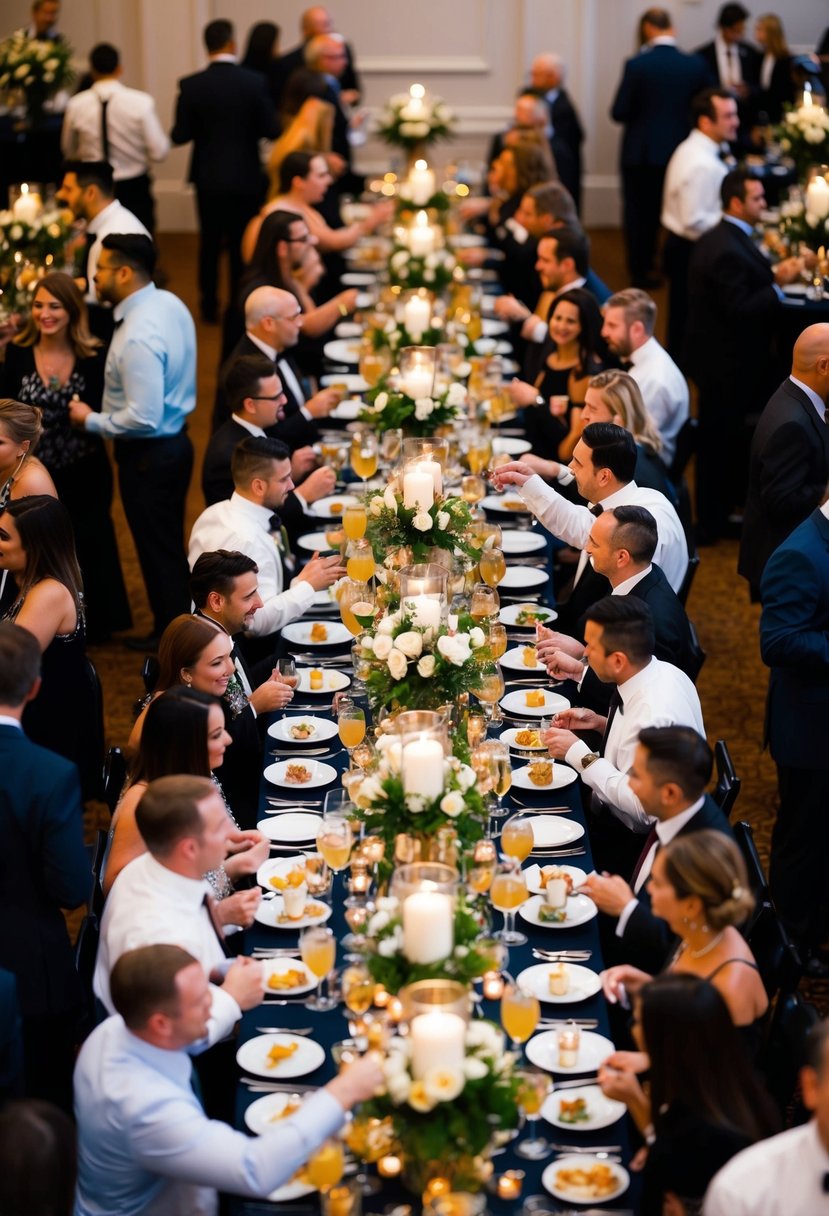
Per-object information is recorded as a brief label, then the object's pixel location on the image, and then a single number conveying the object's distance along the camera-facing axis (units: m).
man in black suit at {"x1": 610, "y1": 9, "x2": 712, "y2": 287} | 12.51
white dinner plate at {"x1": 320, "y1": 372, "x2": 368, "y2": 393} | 8.13
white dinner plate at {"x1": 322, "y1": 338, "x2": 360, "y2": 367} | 8.59
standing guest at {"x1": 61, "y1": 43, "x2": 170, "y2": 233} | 11.29
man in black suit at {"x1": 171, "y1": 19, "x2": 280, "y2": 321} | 11.28
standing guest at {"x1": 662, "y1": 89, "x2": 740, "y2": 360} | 10.18
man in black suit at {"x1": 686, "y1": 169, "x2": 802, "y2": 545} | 8.34
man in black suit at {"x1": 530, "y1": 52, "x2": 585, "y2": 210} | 12.01
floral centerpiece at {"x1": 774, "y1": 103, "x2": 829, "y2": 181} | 9.76
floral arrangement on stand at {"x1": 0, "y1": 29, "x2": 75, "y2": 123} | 11.91
